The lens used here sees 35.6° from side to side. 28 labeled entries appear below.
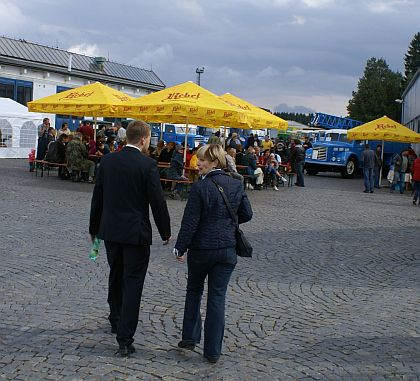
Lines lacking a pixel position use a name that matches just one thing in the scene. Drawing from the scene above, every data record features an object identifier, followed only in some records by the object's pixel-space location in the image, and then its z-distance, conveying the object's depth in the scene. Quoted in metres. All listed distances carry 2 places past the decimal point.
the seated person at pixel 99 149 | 19.91
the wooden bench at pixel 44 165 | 19.80
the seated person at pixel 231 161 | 15.30
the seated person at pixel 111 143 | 20.12
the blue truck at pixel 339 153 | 33.19
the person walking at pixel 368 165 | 23.83
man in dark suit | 4.99
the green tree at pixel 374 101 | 82.00
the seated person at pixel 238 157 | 21.83
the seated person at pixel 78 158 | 19.39
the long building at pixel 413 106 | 39.53
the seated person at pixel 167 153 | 18.42
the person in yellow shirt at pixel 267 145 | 29.78
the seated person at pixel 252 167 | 21.28
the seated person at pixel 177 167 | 16.73
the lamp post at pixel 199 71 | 52.84
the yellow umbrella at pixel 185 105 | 16.42
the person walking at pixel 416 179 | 19.37
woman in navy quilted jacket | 4.91
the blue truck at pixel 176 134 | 40.16
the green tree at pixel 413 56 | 103.56
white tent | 27.08
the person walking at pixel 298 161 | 24.62
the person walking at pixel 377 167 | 26.17
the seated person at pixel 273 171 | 22.58
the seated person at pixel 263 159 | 23.31
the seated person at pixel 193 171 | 17.04
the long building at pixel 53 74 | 38.12
